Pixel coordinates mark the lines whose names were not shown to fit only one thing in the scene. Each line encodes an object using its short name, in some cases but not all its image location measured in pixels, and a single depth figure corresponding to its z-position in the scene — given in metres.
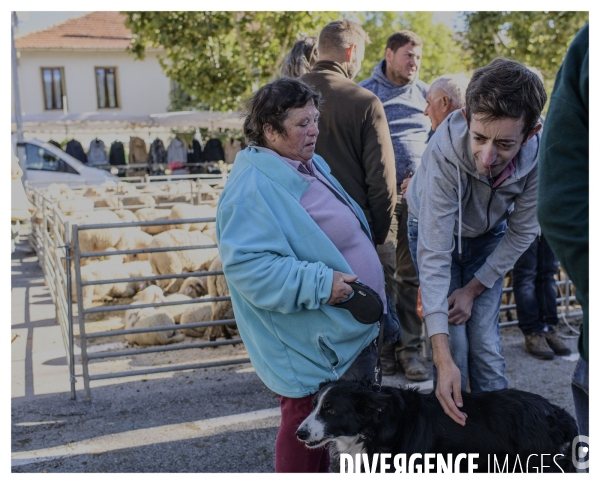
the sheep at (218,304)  6.22
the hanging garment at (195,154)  26.49
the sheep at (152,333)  6.20
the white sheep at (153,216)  9.88
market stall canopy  24.17
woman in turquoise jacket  2.55
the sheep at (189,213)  9.59
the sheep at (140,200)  11.06
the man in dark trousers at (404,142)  5.12
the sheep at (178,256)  8.23
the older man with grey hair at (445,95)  4.18
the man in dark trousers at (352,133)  4.06
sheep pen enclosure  4.98
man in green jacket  1.48
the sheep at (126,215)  9.82
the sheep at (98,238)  9.16
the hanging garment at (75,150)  25.48
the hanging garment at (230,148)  26.12
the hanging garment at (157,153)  26.27
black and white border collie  2.56
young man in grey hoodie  2.44
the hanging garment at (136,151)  26.69
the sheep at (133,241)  9.11
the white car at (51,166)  17.98
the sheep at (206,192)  11.47
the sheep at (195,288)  7.49
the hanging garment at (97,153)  25.83
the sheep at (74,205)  9.77
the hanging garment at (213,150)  26.14
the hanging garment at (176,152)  25.84
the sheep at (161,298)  6.72
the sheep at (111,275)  8.00
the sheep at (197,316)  6.38
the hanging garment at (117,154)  25.80
